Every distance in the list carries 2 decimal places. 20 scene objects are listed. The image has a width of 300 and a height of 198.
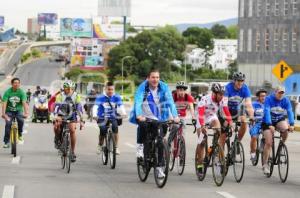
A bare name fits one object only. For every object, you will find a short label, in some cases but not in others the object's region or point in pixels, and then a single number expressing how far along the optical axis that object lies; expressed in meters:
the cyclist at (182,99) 17.28
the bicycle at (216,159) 14.31
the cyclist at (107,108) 17.75
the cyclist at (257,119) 18.08
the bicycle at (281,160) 15.19
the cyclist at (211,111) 14.76
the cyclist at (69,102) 17.19
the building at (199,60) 189.75
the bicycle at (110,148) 17.16
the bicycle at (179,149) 16.11
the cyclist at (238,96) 15.78
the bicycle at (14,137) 19.41
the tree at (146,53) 134.75
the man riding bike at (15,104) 19.72
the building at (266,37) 83.12
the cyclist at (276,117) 15.51
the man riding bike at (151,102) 14.39
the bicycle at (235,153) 14.67
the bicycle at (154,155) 13.86
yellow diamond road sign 36.66
